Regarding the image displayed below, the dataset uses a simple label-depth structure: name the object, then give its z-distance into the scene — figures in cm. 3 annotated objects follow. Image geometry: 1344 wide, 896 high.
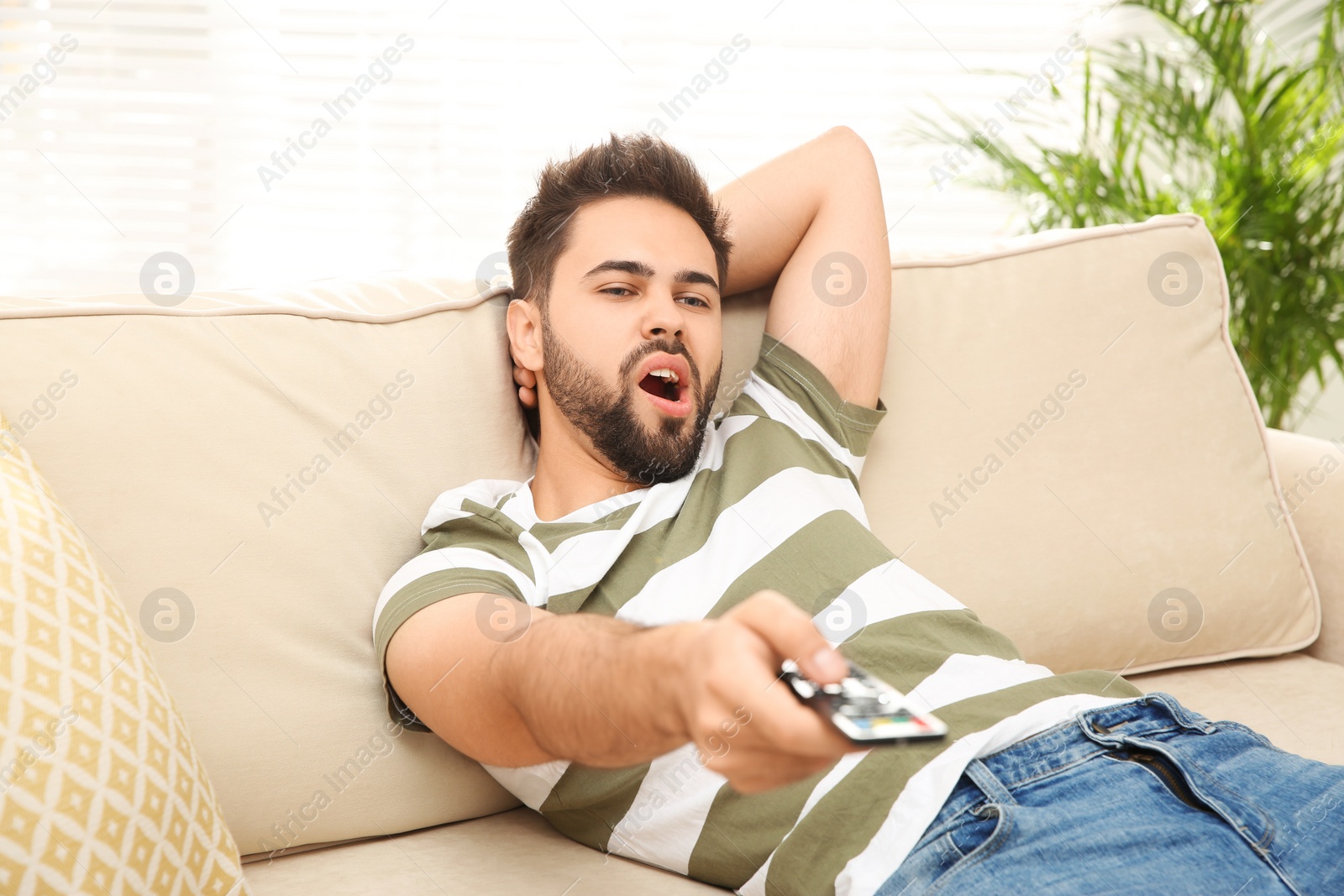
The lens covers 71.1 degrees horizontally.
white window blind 212
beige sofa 93
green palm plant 197
